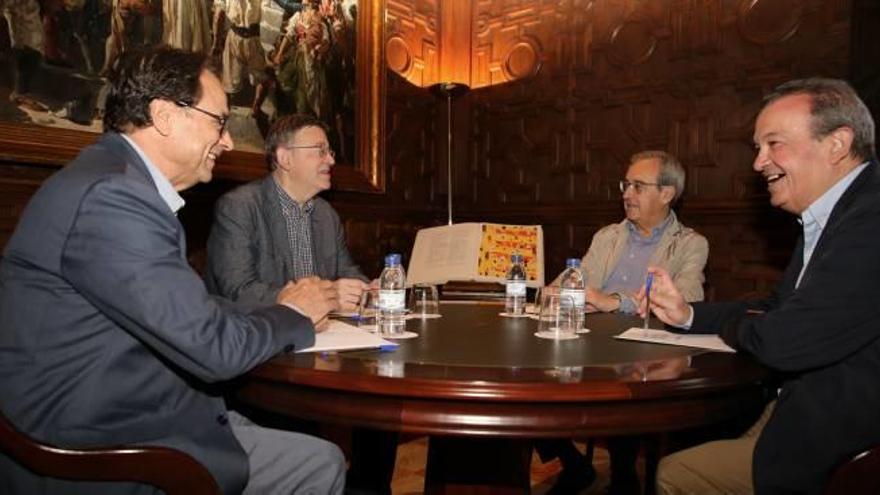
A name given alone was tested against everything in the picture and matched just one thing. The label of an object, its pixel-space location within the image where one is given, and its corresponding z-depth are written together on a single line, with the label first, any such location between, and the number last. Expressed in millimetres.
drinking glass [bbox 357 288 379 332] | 2180
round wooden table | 1310
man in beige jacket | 3139
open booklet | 3344
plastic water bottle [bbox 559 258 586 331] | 2098
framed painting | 3170
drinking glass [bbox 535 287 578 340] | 2055
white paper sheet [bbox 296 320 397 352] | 1654
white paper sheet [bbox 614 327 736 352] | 1812
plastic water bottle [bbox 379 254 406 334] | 1905
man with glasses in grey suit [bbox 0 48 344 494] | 1269
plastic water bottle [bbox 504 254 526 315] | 2479
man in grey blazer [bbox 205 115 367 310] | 2656
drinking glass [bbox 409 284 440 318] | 2443
